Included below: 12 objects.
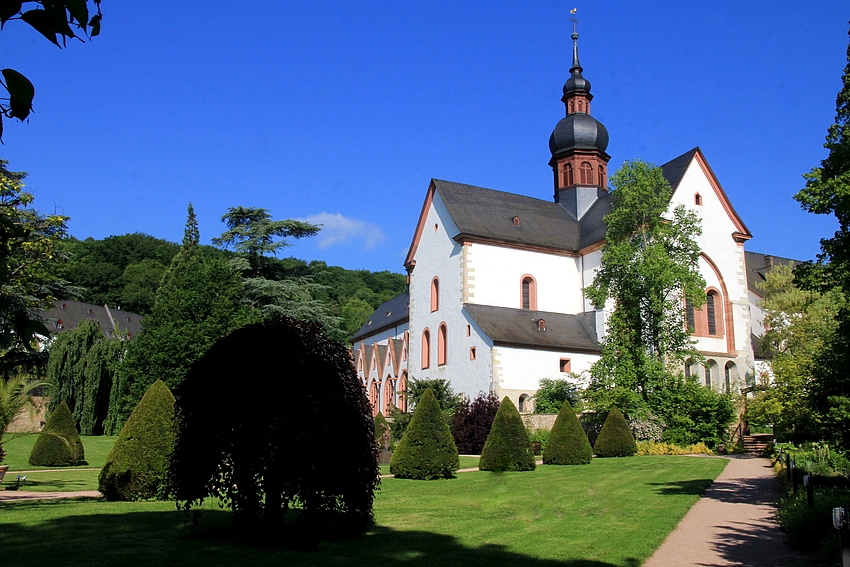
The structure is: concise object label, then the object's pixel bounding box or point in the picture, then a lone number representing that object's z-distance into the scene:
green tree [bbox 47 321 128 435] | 43.00
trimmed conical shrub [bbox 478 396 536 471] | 23.06
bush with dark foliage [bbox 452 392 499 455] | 31.25
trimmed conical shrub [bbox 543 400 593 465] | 25.22
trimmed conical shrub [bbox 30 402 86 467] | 24.61
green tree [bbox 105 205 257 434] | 38.38
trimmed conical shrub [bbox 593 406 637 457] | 28.67
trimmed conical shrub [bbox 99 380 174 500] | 13.48
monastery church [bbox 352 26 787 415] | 37.25
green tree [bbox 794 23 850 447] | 13.53
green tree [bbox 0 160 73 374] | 18.66
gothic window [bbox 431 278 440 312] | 42.00
